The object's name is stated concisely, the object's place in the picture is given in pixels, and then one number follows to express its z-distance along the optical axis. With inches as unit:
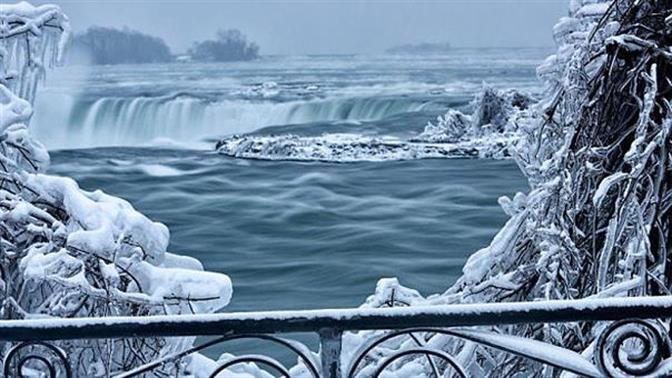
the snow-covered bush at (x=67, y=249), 145.9
